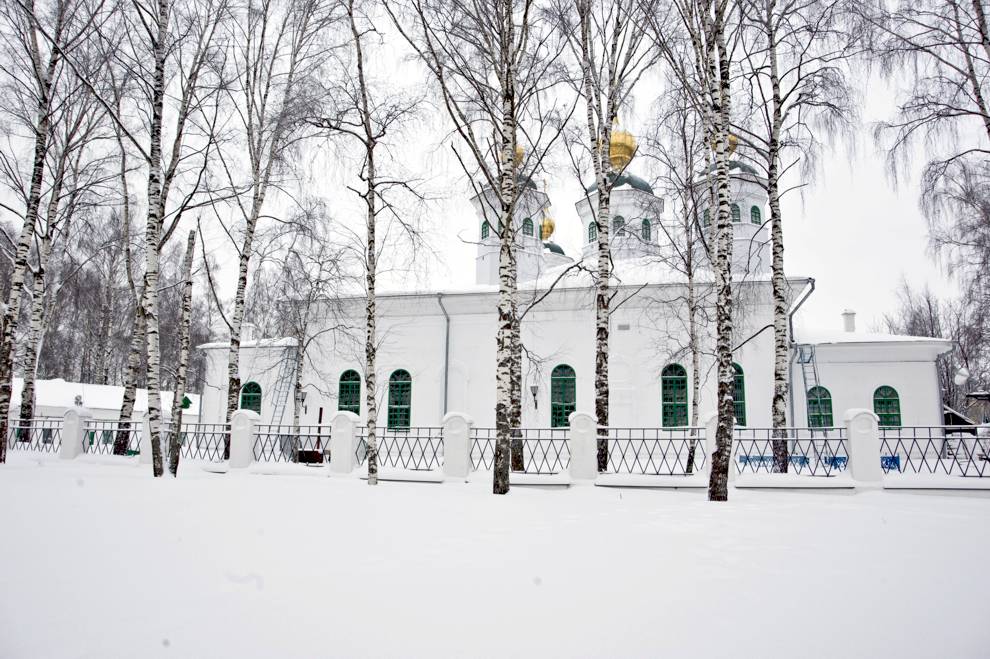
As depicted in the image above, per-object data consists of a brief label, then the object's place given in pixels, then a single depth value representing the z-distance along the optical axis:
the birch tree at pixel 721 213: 8.19
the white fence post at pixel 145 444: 12.82
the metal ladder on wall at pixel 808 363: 16.59
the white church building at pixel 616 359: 16.75
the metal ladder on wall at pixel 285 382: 19.59
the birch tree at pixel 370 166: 9.86
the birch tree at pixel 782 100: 10.41
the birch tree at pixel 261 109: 12.82
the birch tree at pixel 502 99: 8.71
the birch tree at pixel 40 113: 11.52
